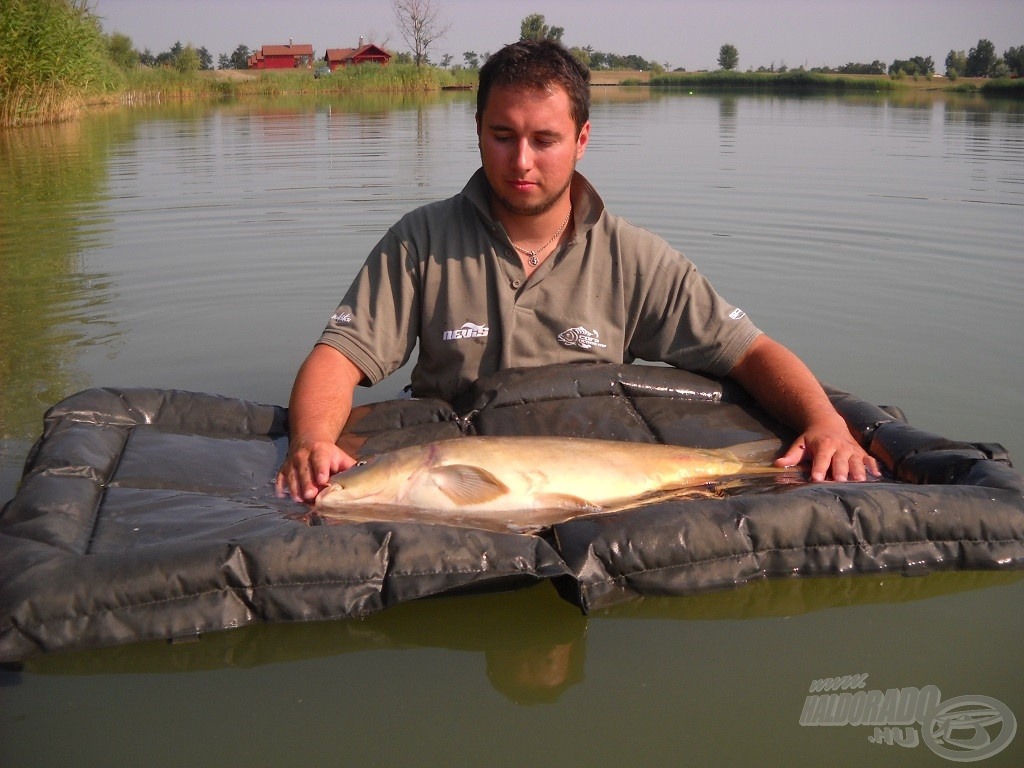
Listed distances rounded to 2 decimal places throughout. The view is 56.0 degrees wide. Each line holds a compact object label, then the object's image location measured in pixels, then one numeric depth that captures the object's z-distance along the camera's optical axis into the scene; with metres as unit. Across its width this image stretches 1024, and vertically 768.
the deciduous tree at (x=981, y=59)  81.81
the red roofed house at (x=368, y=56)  80.31
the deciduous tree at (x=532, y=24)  70.41
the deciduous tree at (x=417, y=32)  69.94
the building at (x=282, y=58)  97.62
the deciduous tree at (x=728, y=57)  117.88
